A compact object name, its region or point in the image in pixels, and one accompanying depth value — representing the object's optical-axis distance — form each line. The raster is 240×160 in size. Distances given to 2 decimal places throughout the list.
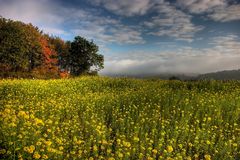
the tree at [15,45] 21.47
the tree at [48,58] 27.14
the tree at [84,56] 31.17
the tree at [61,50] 33.67
